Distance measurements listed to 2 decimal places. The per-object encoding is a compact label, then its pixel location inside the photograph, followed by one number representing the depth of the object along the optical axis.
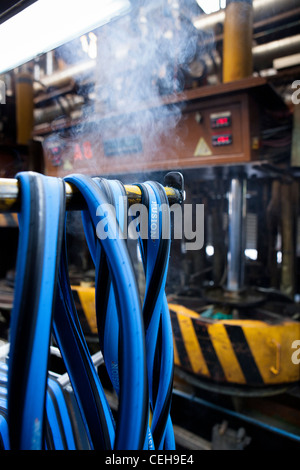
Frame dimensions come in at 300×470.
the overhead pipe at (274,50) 2.53
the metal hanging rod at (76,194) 0.35
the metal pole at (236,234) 2.06
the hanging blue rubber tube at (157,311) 0.50
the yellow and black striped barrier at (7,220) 2.47
